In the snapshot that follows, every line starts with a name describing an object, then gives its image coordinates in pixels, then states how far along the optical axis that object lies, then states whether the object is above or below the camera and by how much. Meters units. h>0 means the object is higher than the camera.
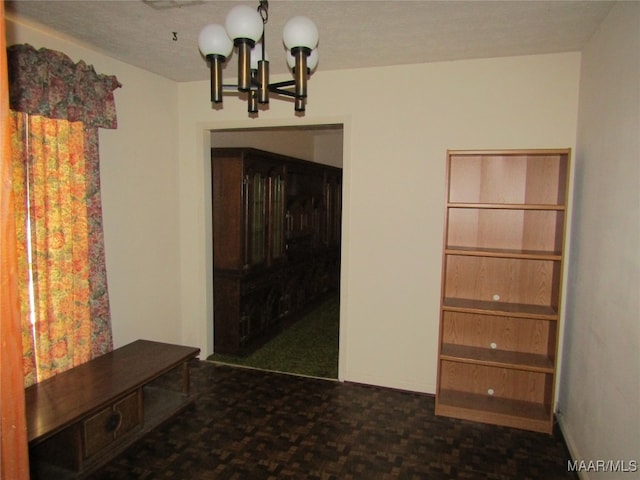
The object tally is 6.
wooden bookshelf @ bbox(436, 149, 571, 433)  2.80 -0.57
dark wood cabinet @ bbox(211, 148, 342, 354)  3.90 -0.40
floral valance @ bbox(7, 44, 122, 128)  2.32 +0.68
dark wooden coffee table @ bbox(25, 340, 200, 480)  2.20 -1.10
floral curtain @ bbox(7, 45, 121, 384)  2.37 +0.27
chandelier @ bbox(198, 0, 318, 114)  1.58 +0.62
